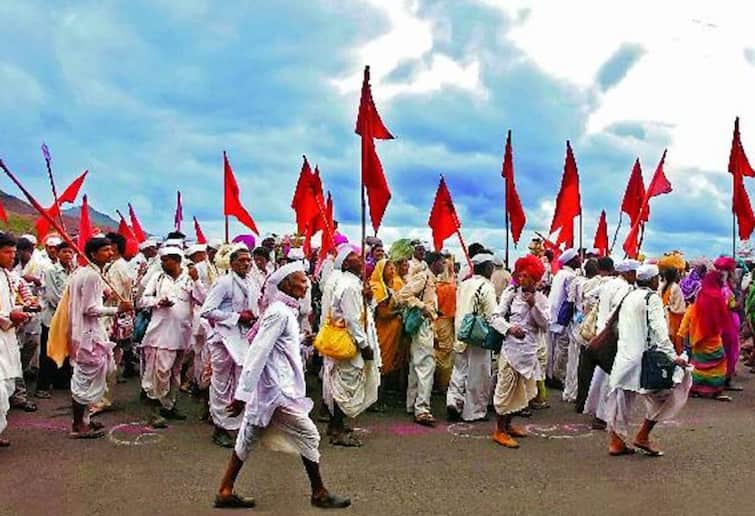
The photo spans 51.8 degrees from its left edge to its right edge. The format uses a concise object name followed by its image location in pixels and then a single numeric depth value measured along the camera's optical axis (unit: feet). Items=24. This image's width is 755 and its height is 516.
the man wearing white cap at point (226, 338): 24.67
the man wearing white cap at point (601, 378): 27.34
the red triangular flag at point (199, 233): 49.28
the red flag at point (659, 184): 38.06
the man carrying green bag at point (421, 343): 28.66
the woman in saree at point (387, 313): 30.45
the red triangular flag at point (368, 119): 27.58
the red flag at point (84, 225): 40.24
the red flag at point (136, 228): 49.39
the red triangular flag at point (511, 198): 35.81
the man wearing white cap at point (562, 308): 34.03
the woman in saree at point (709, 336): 34.50
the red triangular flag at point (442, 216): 36.11
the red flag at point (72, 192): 39.14
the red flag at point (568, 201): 39.70
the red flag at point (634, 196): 42.22
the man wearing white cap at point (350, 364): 24.81
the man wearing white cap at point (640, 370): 23.38
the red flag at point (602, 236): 47.29
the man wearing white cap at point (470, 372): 27.96
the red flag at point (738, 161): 40.63
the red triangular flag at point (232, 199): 39.81
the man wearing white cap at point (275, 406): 18.13
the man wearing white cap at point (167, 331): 27.20
